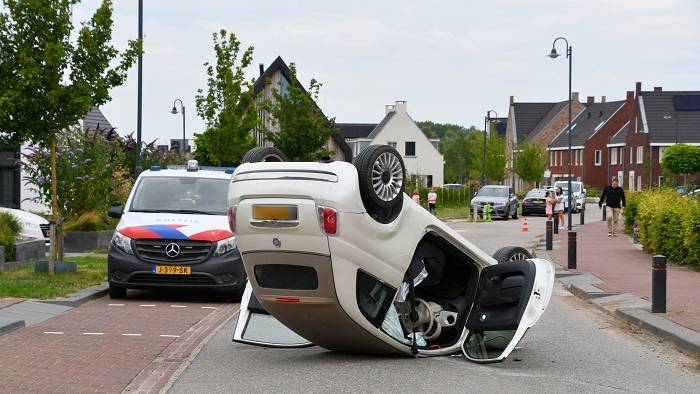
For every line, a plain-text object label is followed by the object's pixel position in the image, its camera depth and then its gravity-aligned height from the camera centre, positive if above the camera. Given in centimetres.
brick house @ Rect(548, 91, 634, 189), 10619 +235
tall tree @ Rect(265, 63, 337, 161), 4188 +158
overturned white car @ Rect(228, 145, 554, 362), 876 -86
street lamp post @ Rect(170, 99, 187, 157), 6814 +347
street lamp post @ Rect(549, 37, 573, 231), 4053 +440
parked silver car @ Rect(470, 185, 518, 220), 5494 -160
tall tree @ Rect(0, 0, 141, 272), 1759 +157
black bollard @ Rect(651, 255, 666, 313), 1375 -141
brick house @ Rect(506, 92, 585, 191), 12369 +533
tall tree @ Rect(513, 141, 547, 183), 10344 +48
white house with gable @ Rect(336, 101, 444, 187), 10719 +250
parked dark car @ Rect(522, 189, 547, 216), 6178 -190
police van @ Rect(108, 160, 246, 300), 1527 -117
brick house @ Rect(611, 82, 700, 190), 9238 +329
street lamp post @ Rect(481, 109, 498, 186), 7789 +357
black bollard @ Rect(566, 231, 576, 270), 2220 -165
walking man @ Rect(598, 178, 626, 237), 3438 -100
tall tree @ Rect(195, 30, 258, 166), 3766 +206
